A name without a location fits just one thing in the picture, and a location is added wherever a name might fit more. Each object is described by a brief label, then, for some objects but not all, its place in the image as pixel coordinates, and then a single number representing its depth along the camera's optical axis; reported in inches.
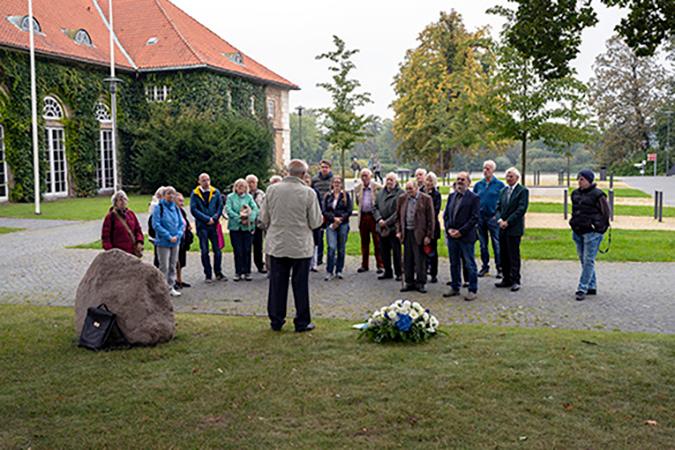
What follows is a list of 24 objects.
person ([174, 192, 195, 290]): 438.0
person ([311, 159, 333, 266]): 524.7
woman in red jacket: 371.6
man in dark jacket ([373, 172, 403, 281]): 466.9
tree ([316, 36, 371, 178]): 961.5
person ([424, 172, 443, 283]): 462.3
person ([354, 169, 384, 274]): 493.4
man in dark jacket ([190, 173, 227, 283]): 469.7
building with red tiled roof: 1266.0
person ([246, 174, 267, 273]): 498.0
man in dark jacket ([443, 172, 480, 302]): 407.5
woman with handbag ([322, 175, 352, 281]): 482.3
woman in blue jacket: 414.6
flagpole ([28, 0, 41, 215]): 999.0
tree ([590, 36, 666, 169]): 2795.3
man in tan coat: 304.8
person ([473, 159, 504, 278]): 468.8
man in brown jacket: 426.6
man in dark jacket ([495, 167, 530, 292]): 428.5
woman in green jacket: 473.4
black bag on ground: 280.8
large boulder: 286.7
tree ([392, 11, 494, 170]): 1202.8
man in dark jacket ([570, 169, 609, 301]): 395.2
